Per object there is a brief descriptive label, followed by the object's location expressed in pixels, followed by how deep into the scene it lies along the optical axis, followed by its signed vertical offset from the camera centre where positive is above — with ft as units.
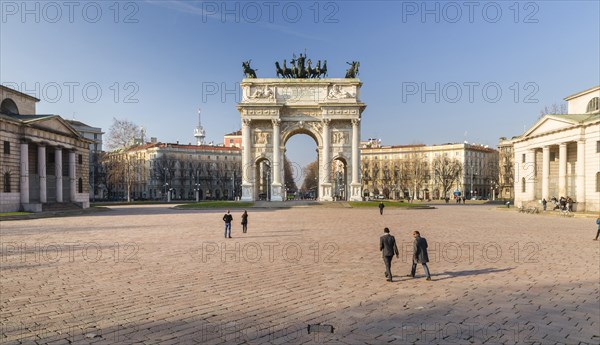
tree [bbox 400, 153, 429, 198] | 347.36 -0.92
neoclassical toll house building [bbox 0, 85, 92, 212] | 133.80 +4.84
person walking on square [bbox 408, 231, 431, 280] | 38.04 -8.26
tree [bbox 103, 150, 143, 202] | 243.40 +2.30
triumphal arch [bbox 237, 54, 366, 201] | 196.44 +24.44
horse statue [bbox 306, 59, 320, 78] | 205.57 +52.75
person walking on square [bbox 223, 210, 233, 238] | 66.85 -9.34
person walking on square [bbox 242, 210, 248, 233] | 73.05 -9.52
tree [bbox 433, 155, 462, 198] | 322.86 +1.76
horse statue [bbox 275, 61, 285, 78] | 205.77 +52.92
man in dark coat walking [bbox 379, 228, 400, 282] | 36.99 -7.70
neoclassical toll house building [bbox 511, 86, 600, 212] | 139.33 +5.52
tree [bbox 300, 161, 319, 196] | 597.52 -15.02
